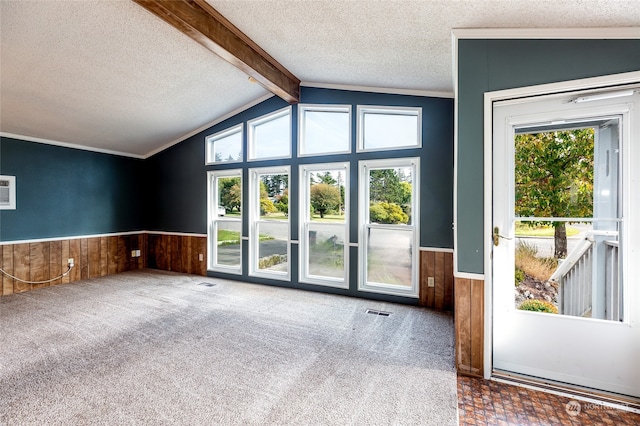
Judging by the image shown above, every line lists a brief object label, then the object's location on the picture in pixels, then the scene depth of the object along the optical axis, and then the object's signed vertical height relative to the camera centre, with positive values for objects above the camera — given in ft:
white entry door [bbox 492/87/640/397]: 6.68 -0.66
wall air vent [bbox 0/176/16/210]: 14.39 +0.95
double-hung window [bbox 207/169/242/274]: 17.38 -0.51
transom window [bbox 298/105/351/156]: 14.23 +4.07
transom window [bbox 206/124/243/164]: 17.26 +3.91
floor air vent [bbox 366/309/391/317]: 11.67 -4.03
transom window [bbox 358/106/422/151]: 12.89 +3.75
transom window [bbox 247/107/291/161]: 15.69 +4.13
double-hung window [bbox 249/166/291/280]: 15.90 -0.61
